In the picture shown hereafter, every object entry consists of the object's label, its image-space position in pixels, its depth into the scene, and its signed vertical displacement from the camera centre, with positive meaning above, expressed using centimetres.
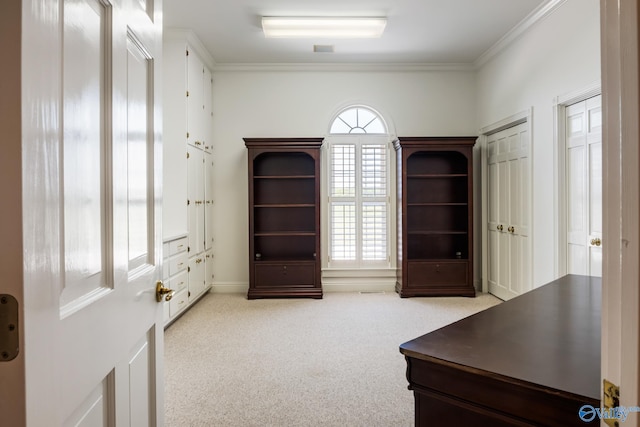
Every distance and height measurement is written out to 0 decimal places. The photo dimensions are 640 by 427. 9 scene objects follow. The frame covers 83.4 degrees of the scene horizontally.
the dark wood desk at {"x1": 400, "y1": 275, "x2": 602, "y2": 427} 85 -42
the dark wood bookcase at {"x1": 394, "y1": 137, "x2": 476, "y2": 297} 465 -9
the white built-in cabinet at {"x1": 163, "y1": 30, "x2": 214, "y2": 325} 387 +66
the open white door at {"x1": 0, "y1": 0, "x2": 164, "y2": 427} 52 +0
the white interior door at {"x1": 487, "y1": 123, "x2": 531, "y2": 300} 391 -4
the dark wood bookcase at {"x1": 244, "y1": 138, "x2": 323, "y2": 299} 458 -11
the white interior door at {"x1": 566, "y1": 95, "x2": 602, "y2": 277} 289 +18
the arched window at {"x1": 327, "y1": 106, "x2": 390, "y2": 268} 499 +17
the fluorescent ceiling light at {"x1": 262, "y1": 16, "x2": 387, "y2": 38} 371 +196
